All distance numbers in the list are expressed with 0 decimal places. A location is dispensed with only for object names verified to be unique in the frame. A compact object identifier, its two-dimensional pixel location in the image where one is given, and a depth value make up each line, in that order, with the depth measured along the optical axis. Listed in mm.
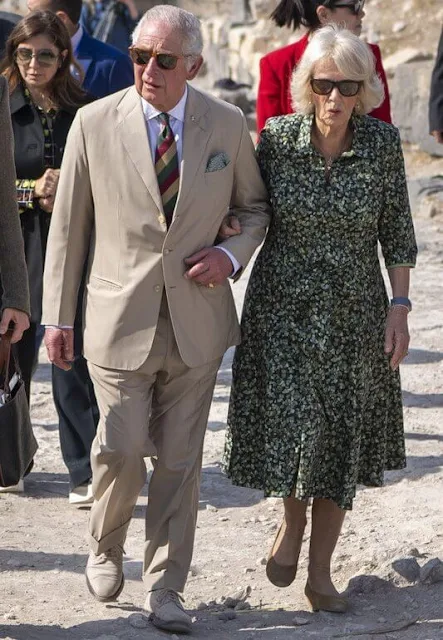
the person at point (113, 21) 24031
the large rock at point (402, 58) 29531
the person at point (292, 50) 11328
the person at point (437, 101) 14211
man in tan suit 8375
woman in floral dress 8664
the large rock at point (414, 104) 27156
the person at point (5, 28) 12453
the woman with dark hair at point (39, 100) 10844
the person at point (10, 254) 8164
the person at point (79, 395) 11594
